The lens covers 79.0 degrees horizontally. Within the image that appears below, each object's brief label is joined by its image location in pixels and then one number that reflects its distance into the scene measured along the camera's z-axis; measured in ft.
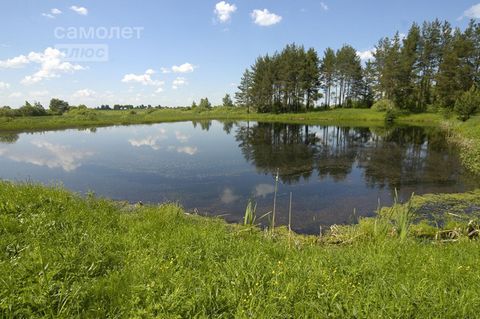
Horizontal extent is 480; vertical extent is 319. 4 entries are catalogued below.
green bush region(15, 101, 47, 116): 218.79
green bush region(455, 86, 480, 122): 121.19
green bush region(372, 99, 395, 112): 200.23
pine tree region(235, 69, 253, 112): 284.82
